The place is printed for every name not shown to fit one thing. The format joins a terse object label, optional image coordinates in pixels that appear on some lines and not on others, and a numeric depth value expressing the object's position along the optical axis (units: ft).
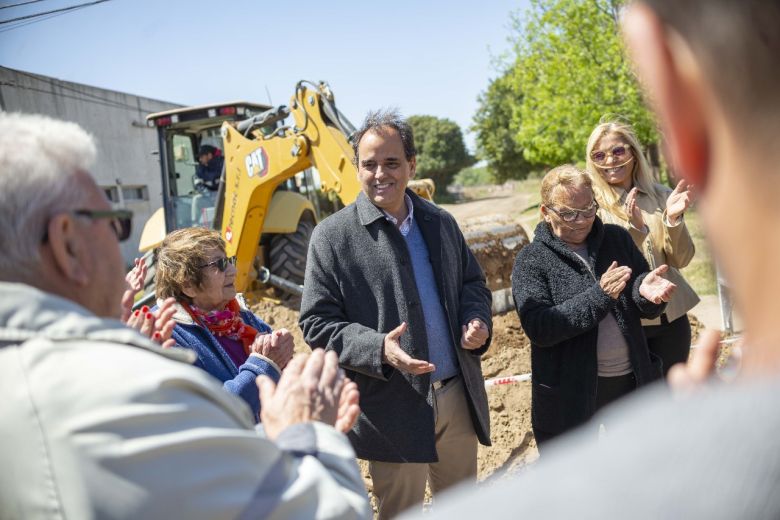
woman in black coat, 9.78
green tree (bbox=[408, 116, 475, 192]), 193.36
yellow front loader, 21.21
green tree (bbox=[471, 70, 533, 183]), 137.08
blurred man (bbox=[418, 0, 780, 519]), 1.66
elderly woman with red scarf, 8.84
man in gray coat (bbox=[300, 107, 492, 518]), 9.68
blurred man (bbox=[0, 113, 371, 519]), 3.68
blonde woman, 11.16
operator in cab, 29.63
